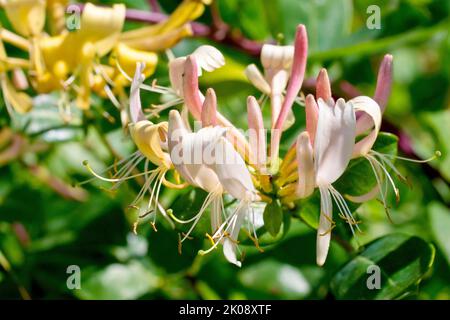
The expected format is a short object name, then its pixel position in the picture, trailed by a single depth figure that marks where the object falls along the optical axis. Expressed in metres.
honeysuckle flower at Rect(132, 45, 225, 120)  0.35
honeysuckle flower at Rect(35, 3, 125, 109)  0.39
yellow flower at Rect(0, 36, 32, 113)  0.41
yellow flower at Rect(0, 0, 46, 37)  0.40
